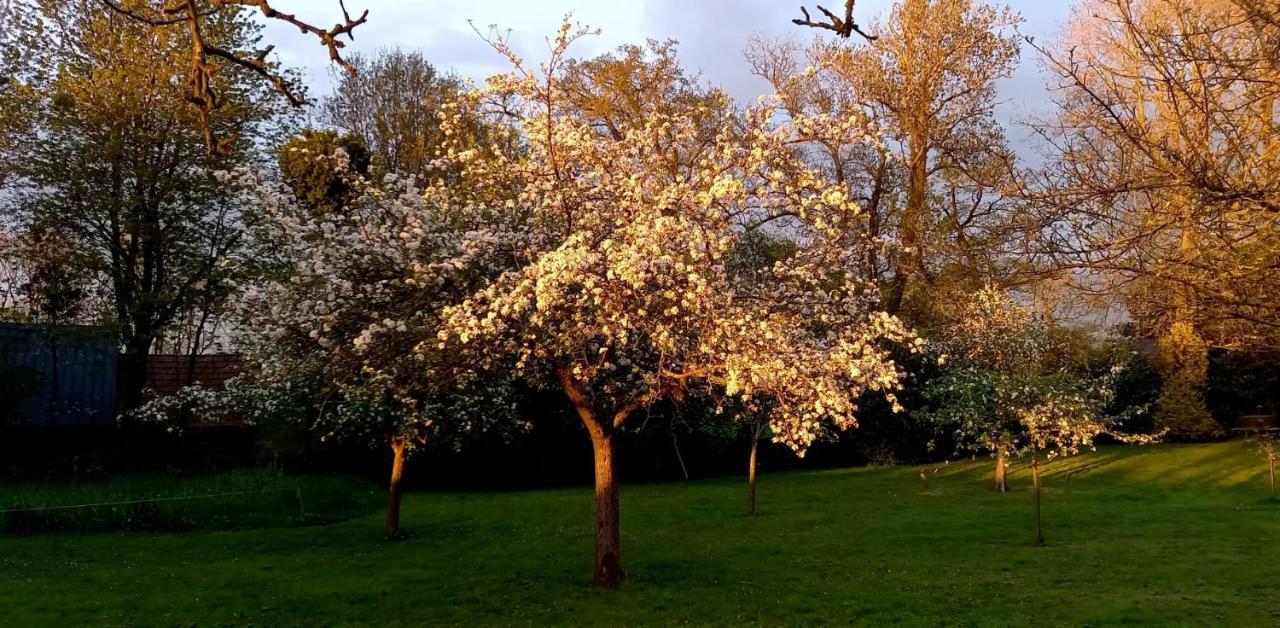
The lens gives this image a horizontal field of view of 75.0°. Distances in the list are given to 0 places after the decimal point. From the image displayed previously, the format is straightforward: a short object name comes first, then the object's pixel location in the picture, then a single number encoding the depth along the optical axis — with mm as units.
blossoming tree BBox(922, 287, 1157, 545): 20875
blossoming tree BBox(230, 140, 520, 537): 11586
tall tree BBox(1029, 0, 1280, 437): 6500
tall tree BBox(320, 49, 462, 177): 37656
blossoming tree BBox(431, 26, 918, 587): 10539
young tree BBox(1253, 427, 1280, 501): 24111
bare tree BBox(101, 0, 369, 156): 3537
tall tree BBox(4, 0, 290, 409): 24078
